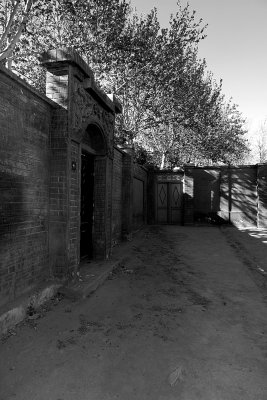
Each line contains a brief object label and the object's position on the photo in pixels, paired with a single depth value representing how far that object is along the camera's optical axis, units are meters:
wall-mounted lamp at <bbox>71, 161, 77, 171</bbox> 4.82
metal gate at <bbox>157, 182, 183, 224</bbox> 16.44
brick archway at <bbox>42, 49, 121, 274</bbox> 4.61
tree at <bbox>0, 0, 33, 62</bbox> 7.81
